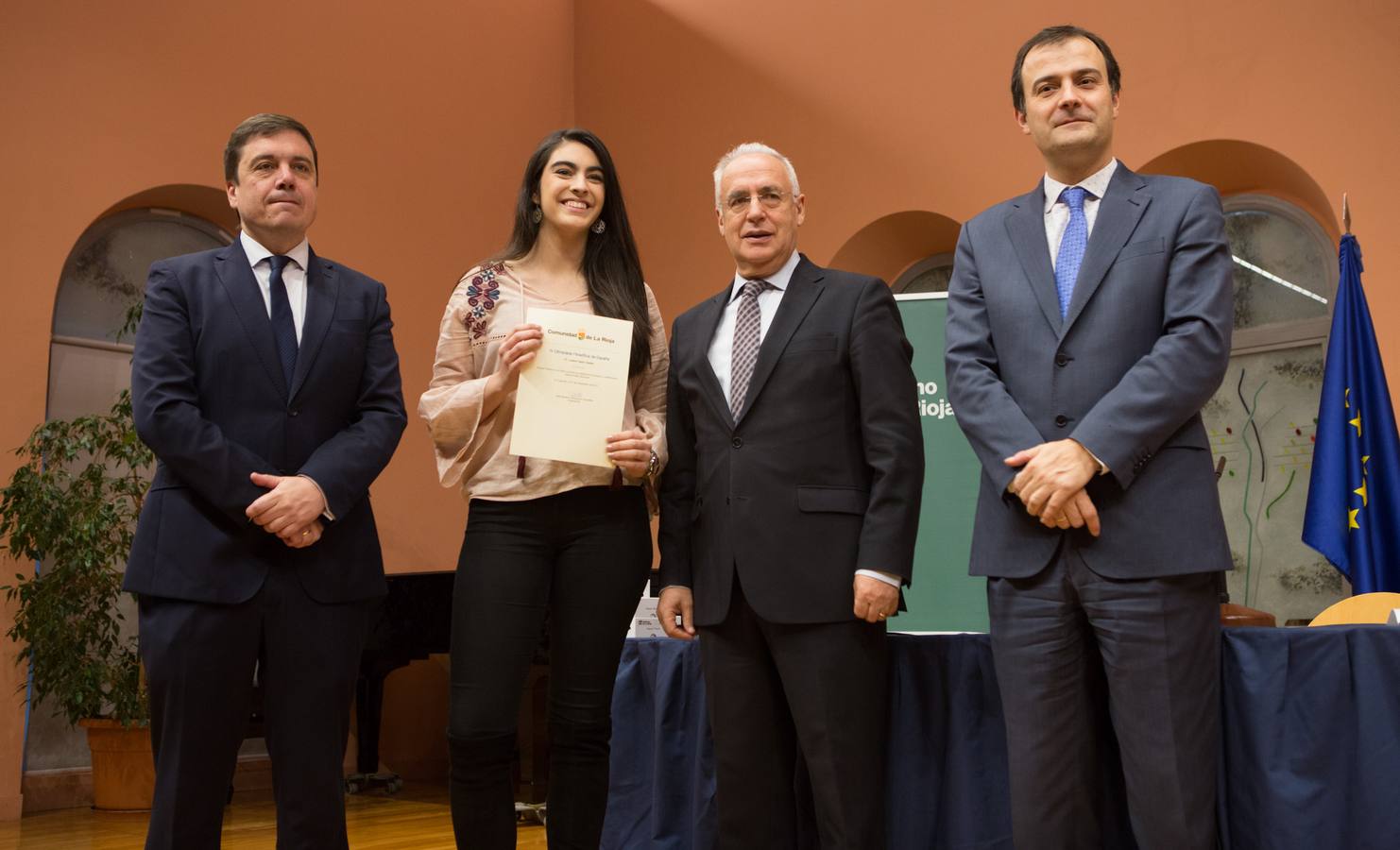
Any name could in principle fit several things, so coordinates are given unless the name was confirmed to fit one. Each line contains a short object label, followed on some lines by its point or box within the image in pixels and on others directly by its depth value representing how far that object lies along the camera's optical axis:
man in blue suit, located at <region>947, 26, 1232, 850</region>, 1.94
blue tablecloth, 2.10
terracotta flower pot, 5.30
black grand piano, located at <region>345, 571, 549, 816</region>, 5.02
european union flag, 4.32
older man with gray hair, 2.14
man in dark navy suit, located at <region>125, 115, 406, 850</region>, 2.11
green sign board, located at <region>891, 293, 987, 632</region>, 3.44
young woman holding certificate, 2.24
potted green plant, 5.02
